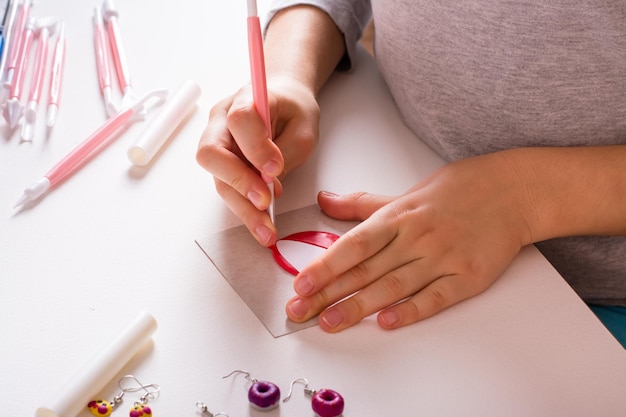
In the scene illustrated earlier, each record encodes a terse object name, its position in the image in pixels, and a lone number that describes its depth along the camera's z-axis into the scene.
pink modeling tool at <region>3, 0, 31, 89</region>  0.92
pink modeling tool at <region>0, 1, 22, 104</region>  0.90
